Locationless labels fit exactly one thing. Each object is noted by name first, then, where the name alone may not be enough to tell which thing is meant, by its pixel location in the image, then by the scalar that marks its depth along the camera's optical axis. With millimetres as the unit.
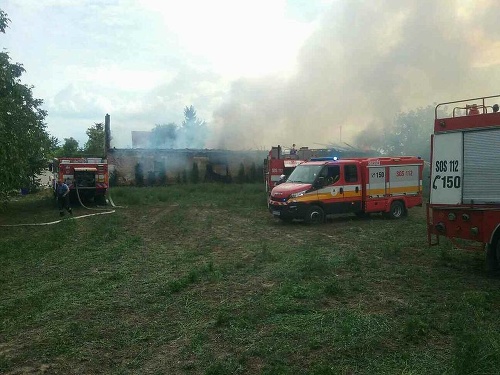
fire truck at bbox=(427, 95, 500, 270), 8492
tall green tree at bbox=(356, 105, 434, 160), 37750
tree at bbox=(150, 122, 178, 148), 49938
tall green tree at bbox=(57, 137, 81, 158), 54081
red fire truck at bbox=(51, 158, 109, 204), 23984
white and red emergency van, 16281
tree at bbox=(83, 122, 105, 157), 53594
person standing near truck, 20641
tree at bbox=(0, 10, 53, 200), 15812
